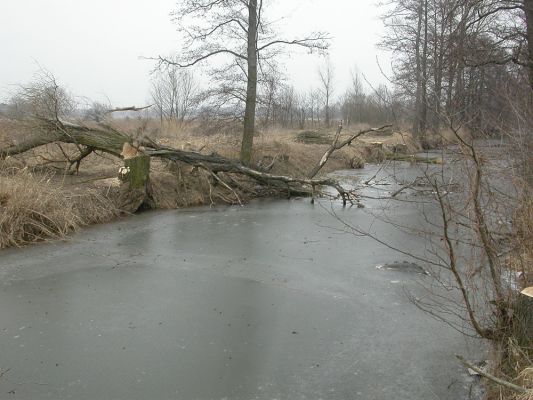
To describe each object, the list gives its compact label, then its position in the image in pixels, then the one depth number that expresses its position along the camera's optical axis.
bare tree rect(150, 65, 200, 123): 31.27
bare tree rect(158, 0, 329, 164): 14.15
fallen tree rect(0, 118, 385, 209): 10.88
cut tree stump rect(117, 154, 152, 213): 10.49
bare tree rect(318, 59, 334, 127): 39.16
